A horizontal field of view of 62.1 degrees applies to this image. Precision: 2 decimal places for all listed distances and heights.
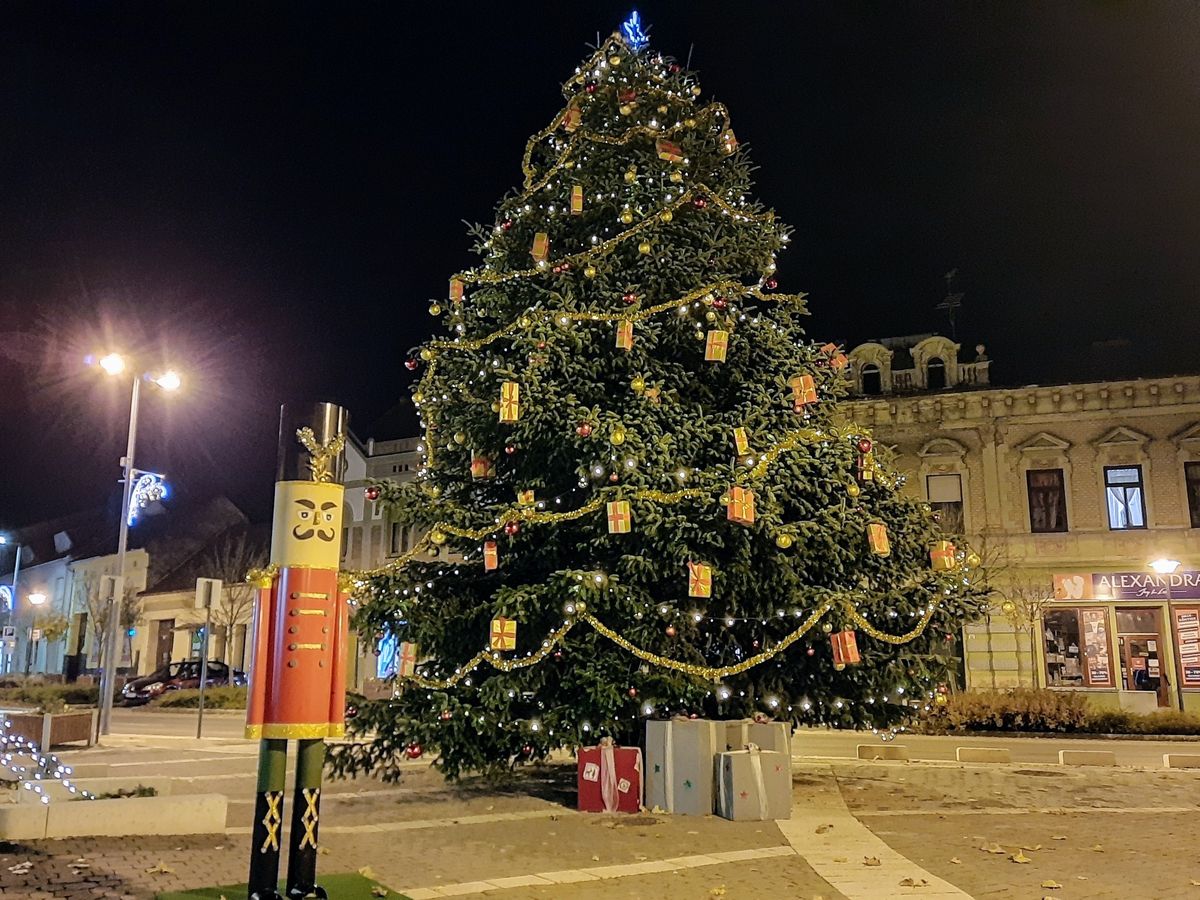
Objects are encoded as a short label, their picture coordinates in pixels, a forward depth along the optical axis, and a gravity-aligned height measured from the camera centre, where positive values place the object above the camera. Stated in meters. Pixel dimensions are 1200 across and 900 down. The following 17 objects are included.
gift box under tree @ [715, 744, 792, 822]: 10.28 -1.33
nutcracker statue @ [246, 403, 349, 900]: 5.91 +0.00
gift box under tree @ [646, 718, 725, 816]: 10.57 -1.15
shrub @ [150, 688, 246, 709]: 30.31 -1.43
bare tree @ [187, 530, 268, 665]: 40.00 +3.76
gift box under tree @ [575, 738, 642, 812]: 10.74 -1.33
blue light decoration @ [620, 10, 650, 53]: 15.18 +9.46
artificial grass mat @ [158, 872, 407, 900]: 6.30 -1.53
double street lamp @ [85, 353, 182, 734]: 21.50 +3.40
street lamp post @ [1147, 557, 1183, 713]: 24.05 +2.08
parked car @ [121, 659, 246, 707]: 35.78 -1.01
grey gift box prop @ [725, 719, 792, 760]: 11.19 -0.88
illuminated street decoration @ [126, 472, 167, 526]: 25.52 +4.23
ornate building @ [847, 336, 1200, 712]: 27.59 +3.90
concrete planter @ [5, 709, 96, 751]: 17.12 -1.29
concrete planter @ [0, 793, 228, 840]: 8.57 -1.45
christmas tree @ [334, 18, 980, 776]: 11.52 +1.96
